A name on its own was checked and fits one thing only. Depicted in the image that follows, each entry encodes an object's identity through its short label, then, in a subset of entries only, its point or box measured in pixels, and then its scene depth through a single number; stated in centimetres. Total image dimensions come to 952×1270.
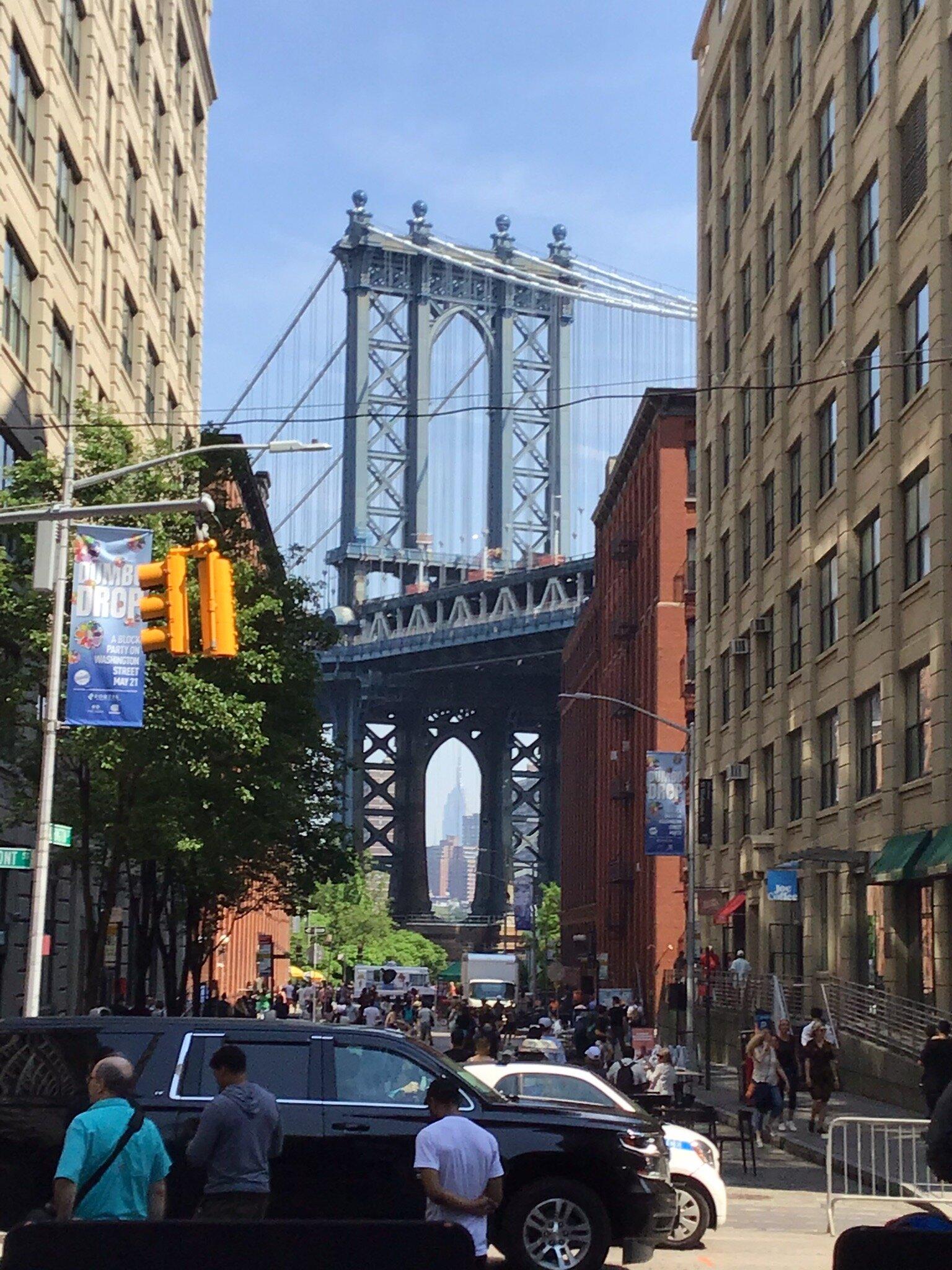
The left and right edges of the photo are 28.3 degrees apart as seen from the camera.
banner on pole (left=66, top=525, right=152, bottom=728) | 2248
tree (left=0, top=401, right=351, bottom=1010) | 3072
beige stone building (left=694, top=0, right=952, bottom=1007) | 3325
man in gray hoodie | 1029
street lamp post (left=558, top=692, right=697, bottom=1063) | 4325
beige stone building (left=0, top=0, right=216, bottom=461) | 3628
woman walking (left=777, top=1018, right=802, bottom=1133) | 3156
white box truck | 8706
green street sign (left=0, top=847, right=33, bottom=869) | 2291
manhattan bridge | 15625
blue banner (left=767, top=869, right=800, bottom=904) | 4159
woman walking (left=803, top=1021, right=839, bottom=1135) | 2812
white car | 1631
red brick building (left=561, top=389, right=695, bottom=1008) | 7175
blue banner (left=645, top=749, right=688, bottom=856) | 4747
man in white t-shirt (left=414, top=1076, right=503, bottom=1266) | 985
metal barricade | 1777
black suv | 1338
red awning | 5000
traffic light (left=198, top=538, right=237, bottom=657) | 1798
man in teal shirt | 849
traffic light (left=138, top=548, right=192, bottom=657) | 1853
